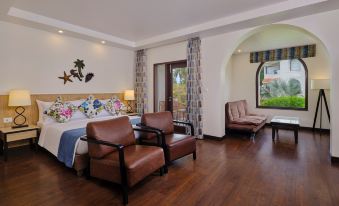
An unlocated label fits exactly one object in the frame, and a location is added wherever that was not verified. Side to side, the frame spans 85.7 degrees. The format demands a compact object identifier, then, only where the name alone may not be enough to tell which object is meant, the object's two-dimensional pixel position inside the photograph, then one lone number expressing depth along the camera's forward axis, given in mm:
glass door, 5385
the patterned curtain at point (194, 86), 4785
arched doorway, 4727
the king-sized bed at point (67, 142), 2777
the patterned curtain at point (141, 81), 6117
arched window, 5969
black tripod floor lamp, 5051
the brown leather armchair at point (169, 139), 2971
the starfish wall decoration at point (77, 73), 4734
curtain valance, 5667
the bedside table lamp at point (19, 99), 3561
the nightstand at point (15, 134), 3391
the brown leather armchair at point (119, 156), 2145
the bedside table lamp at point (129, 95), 5879
